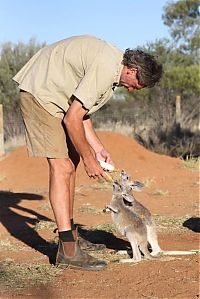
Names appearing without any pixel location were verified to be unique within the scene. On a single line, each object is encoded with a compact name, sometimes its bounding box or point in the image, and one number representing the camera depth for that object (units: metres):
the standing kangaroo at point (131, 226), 7.96
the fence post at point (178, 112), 29.24
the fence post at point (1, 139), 23.74
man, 7.23
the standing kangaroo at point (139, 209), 8.30
